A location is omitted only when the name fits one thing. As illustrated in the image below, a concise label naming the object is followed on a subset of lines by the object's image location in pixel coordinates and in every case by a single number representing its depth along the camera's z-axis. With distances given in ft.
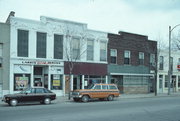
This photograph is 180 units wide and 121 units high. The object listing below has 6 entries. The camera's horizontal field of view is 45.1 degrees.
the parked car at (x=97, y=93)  64.08
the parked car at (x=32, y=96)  53.31
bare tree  79.95
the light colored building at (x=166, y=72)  111.14
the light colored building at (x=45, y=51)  69.97
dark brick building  93.06
